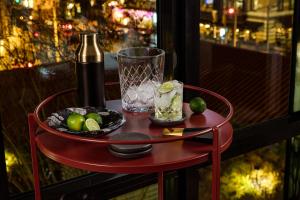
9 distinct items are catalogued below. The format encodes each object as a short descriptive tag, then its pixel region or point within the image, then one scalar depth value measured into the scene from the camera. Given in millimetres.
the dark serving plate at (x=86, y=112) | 1183
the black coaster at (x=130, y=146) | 1119
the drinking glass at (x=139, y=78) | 1389
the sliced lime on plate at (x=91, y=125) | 1191
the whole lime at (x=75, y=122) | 1195
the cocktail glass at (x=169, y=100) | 1297
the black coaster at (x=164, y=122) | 1289
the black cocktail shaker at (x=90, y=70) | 1345
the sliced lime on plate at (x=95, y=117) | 1248
